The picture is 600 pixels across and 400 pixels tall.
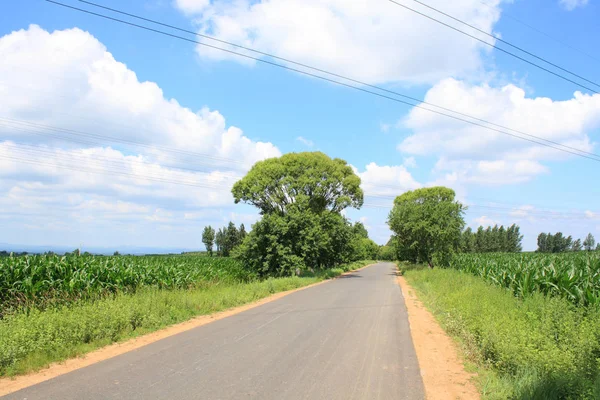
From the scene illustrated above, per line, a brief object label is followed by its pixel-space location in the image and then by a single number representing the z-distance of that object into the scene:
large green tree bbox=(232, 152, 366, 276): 31.39
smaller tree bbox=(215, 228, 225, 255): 113.03
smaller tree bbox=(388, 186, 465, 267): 38.19
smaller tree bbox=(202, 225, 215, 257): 119.44
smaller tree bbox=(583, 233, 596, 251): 137.29
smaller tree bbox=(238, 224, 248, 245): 103.78
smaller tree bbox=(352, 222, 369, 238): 41.65
